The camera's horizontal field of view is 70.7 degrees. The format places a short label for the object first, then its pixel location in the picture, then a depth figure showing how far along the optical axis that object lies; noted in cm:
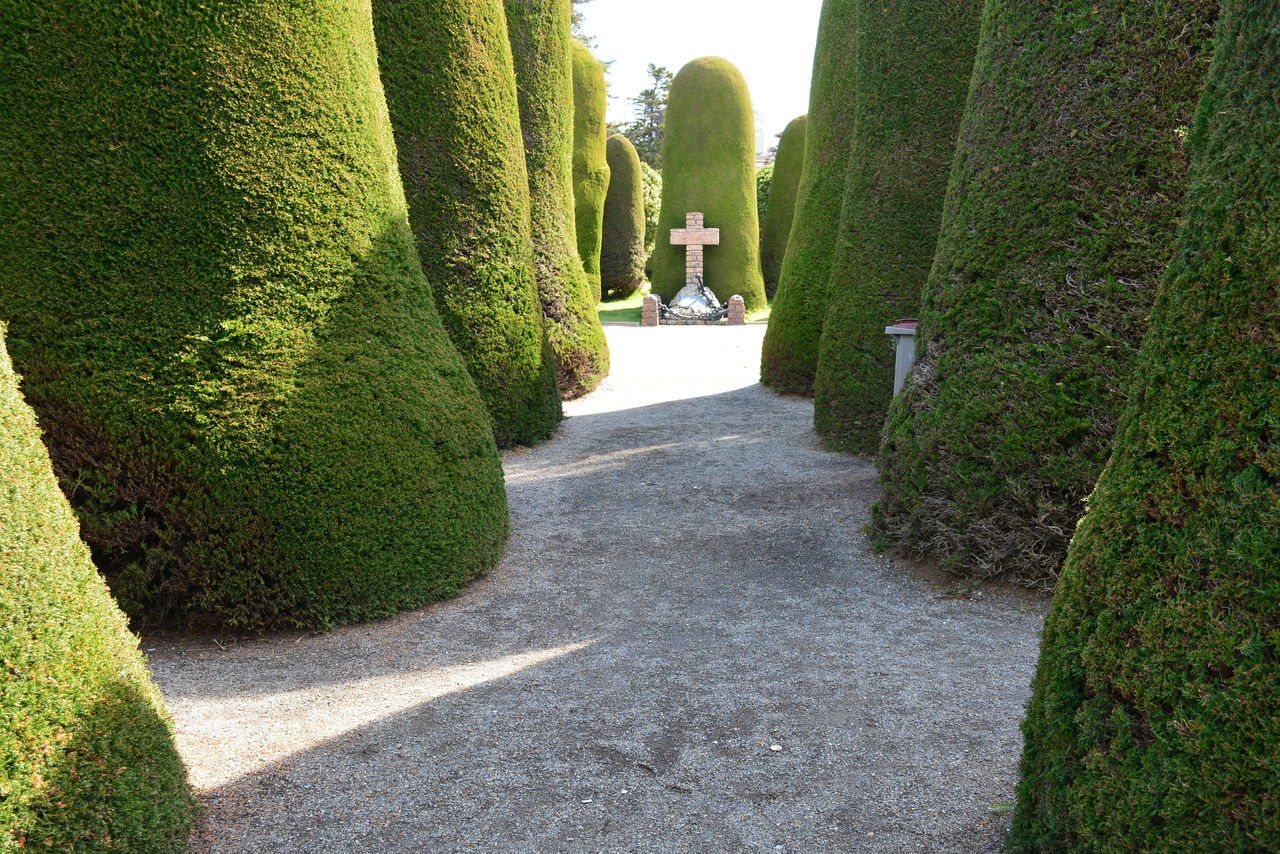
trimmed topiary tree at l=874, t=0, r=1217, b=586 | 426
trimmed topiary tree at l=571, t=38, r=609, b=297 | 1788
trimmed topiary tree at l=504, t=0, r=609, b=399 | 987
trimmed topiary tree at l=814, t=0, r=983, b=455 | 689
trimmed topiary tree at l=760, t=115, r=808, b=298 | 2188
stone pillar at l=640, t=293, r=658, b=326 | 2030
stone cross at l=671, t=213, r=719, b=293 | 2127
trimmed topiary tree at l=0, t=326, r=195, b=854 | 201
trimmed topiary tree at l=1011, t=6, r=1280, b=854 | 168
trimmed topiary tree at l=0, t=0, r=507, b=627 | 395
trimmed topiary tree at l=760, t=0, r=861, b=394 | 962
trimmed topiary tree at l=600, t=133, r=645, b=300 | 2500
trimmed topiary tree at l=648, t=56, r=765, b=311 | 2162
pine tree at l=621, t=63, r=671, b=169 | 5094
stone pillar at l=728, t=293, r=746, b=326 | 2048
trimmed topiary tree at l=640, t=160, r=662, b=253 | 3147
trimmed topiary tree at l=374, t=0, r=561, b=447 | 729
